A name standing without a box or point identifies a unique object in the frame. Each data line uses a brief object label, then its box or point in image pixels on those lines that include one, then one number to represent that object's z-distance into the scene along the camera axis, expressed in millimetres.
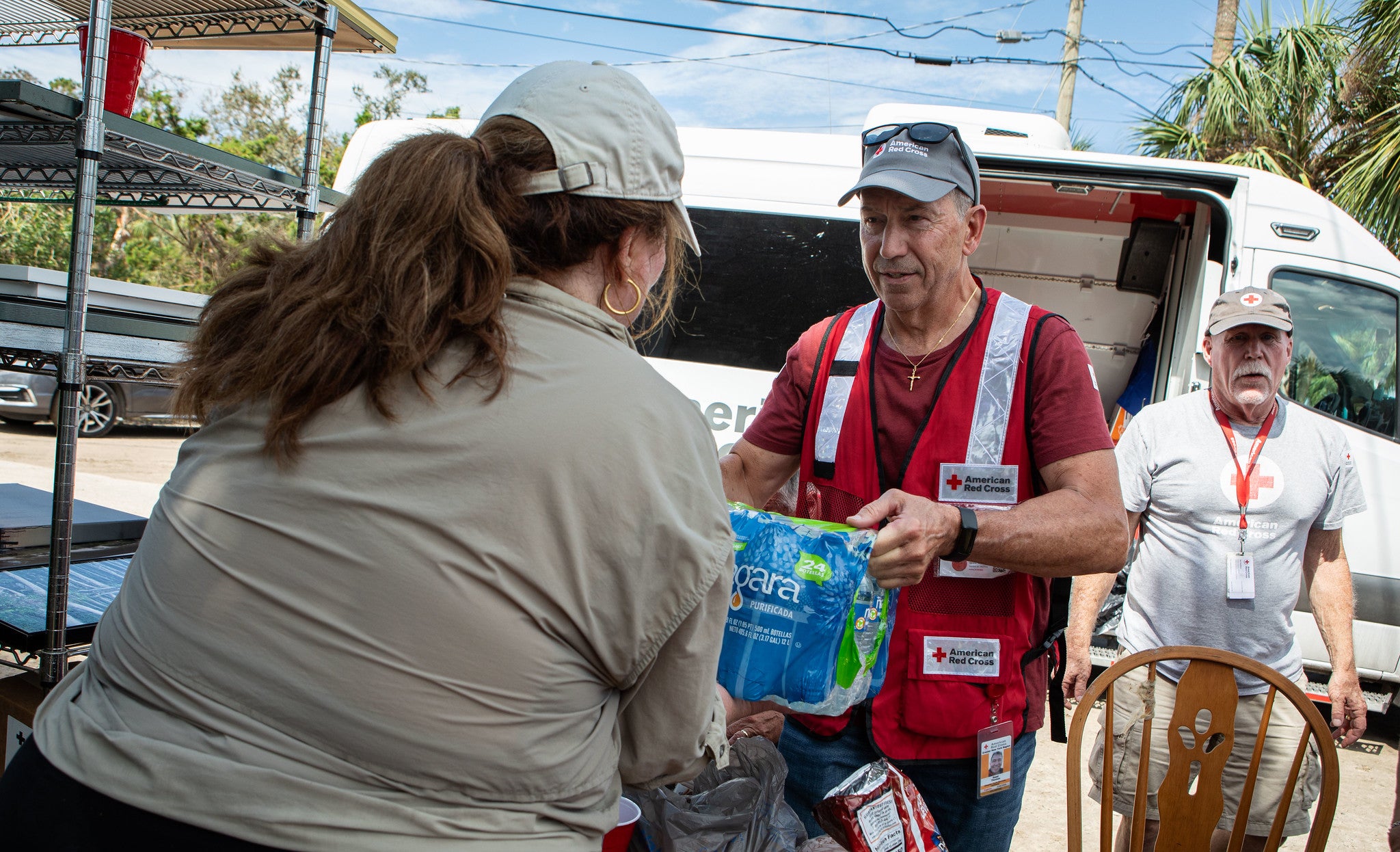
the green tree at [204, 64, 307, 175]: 20969
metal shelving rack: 1867
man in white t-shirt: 2934
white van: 4555
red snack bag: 1422
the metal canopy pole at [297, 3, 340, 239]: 2541
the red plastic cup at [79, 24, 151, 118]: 2207
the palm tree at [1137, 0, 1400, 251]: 7594
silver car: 11117
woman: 979
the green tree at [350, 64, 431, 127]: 22984
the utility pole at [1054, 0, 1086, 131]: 13023
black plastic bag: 1418
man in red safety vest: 1673
